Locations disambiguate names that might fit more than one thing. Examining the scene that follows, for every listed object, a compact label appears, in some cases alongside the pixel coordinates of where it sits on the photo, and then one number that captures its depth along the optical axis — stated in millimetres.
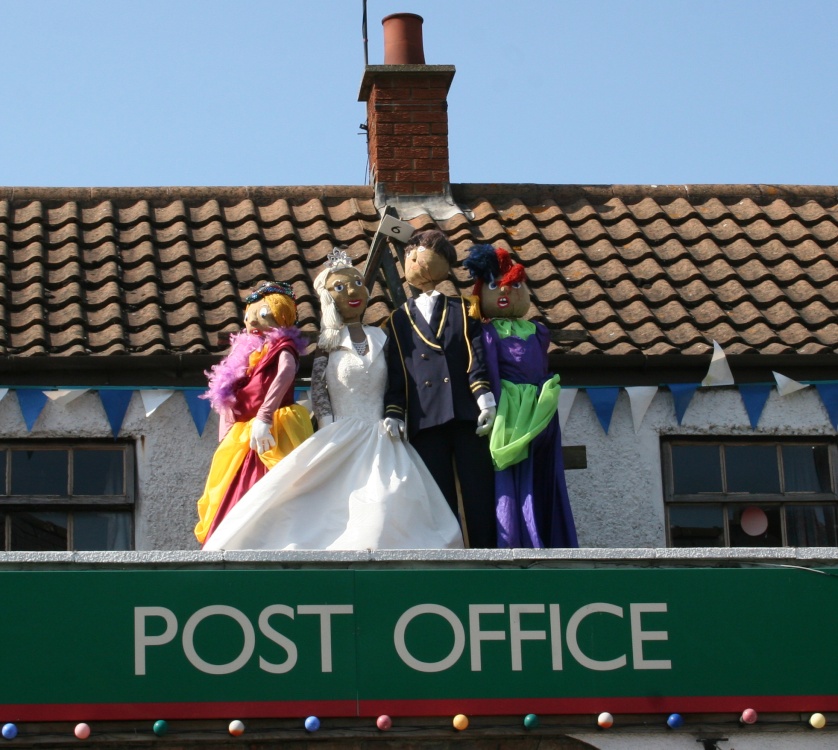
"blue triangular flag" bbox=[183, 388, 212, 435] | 18073
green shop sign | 13099
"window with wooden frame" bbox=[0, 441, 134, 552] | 17749
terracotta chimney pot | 22819
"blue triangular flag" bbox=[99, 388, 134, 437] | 18014
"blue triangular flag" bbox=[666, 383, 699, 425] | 18631
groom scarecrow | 15604
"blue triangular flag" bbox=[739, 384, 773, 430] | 18705
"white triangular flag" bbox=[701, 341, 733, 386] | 18558
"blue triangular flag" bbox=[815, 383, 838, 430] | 18778
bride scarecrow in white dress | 14877
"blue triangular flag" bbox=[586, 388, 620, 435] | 18528
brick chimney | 21820
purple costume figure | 15428
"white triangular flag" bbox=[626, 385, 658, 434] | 18528
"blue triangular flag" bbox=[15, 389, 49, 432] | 17882
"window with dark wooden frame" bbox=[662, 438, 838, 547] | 18484
